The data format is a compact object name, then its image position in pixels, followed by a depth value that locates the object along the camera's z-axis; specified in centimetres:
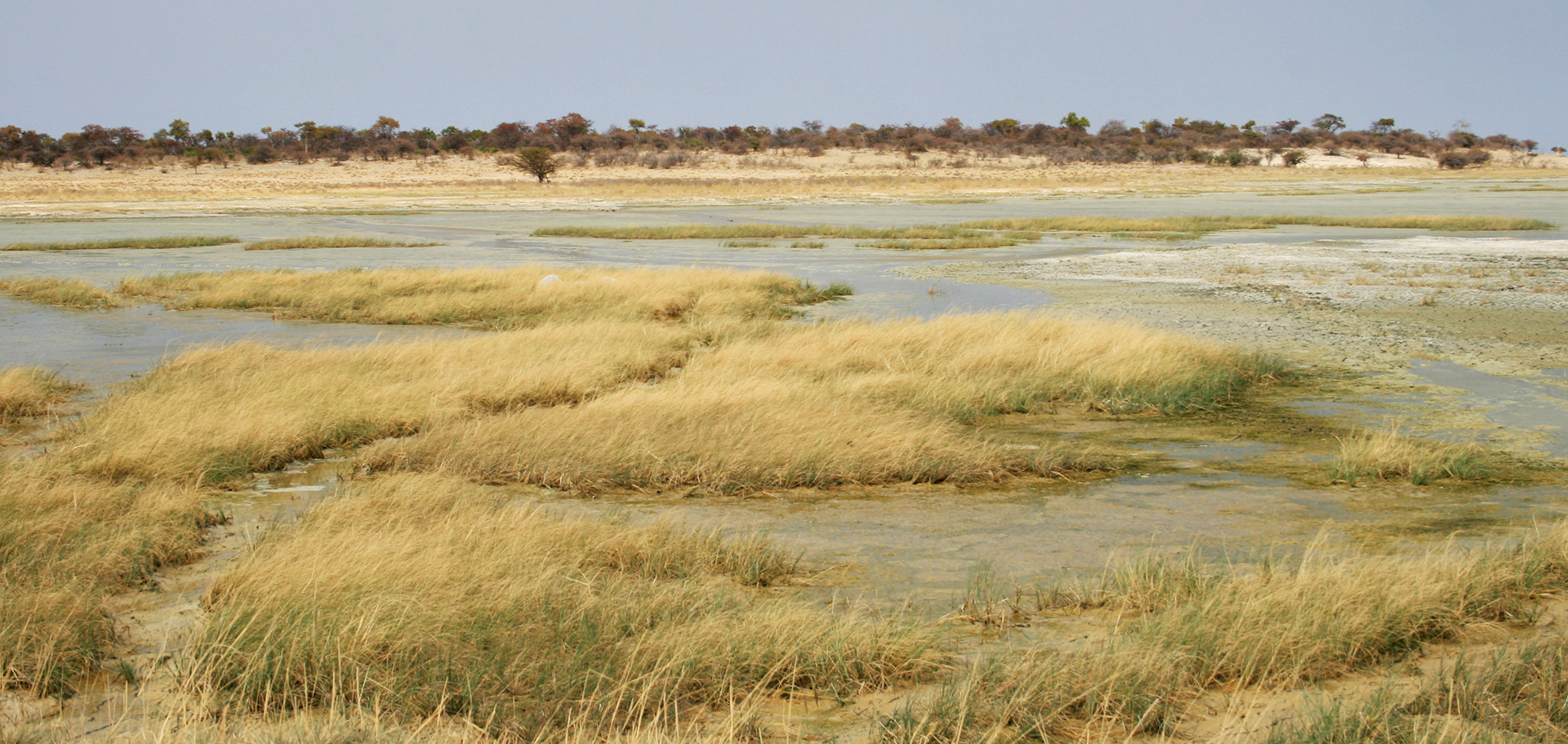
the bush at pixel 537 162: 7950
